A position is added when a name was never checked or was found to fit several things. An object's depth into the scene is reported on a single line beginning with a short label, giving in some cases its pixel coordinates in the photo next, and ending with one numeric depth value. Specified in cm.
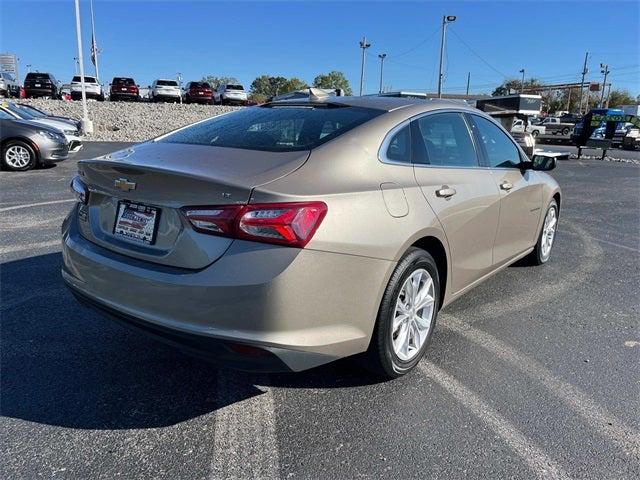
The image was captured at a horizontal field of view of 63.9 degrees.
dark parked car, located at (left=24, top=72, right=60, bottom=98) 3497
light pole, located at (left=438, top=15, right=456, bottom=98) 3997
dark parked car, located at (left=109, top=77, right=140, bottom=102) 3572
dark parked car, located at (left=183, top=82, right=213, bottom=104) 3622
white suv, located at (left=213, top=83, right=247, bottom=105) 3650
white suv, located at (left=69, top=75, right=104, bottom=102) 3384
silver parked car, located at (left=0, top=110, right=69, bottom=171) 1084
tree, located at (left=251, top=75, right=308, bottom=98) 9888
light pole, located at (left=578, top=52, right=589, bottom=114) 8412
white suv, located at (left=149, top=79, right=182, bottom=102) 3481
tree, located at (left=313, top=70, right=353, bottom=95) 9408
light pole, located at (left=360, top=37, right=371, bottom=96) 5197
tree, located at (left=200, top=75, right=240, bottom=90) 11315
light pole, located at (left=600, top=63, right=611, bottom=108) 9105
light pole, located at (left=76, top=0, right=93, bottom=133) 2069
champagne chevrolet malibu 228
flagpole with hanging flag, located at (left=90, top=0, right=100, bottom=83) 3429
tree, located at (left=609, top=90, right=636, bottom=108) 9700
